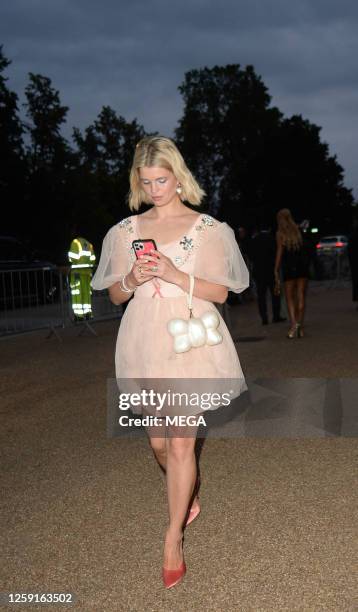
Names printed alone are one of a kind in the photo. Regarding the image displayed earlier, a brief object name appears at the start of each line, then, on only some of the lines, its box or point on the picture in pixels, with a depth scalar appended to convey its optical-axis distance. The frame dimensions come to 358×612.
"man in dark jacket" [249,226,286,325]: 15.63
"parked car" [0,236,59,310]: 14.79
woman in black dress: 12.82
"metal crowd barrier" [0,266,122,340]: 14.47
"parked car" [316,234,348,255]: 54.33
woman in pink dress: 3.68
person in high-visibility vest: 13.91
